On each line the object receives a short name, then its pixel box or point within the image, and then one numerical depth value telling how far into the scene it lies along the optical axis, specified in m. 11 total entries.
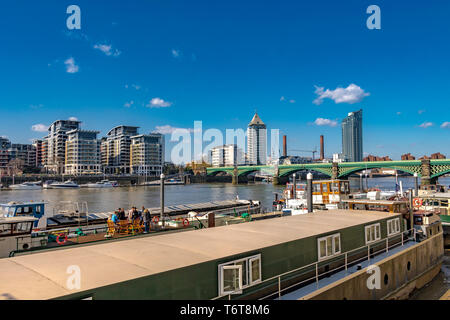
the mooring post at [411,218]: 17.59
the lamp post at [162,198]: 19.39
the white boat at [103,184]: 121.62
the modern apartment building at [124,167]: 197.88
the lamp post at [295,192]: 34.39
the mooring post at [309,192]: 21.31
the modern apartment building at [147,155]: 188.00
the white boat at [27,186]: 105.57
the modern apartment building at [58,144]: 176.46
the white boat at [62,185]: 110.94
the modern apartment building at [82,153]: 166.62
